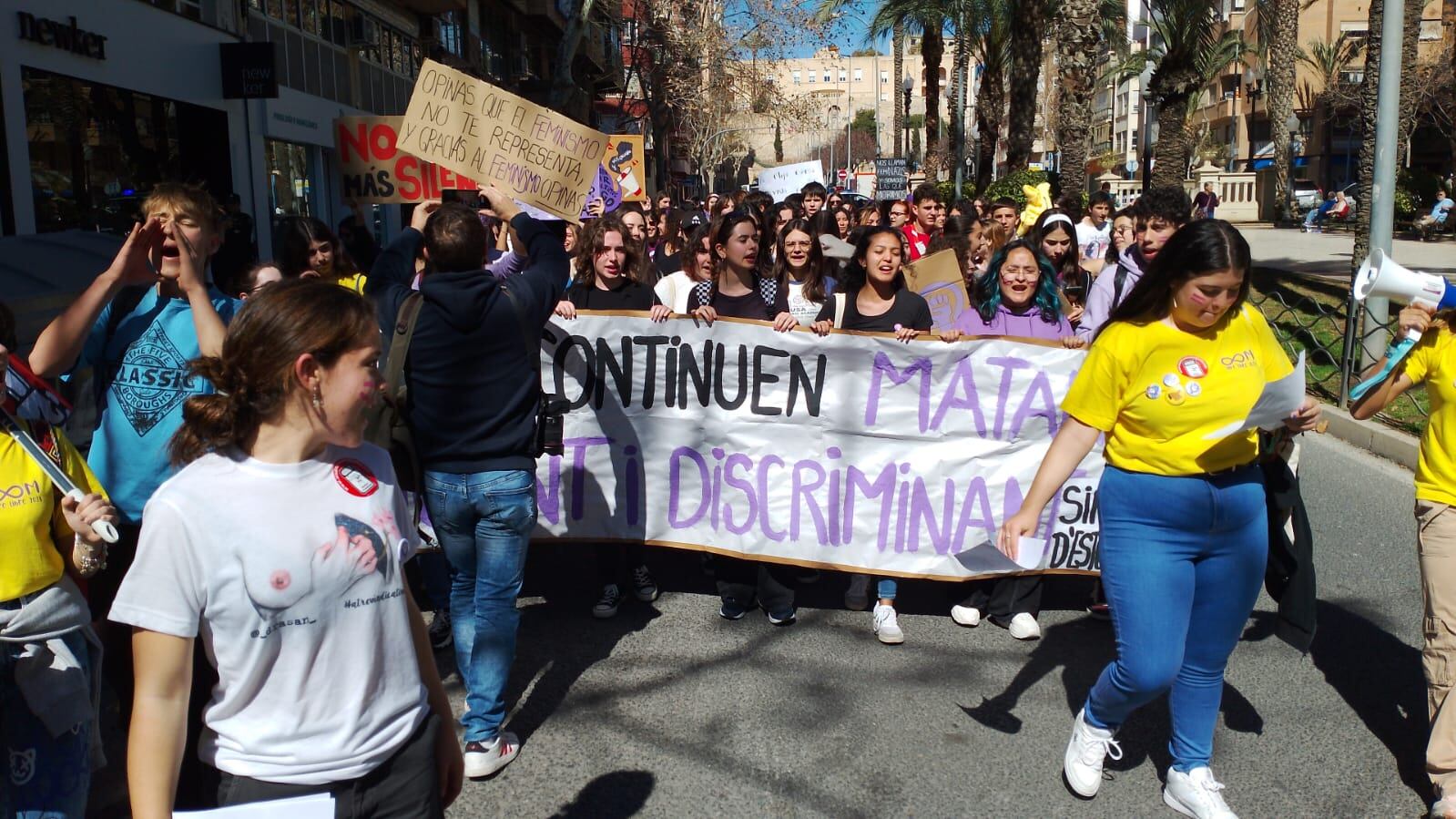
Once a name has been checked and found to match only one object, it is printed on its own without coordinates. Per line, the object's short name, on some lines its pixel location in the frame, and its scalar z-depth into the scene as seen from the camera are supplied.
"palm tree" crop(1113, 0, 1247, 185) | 20.52
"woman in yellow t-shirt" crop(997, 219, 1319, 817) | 3.45
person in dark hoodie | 3.89
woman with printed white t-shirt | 1.96
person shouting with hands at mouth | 3.10
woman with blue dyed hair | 5.59
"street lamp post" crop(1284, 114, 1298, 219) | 44.31
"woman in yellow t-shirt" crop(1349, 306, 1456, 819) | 3.65
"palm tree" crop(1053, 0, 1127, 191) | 18.58
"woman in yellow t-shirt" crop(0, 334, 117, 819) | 2.65
